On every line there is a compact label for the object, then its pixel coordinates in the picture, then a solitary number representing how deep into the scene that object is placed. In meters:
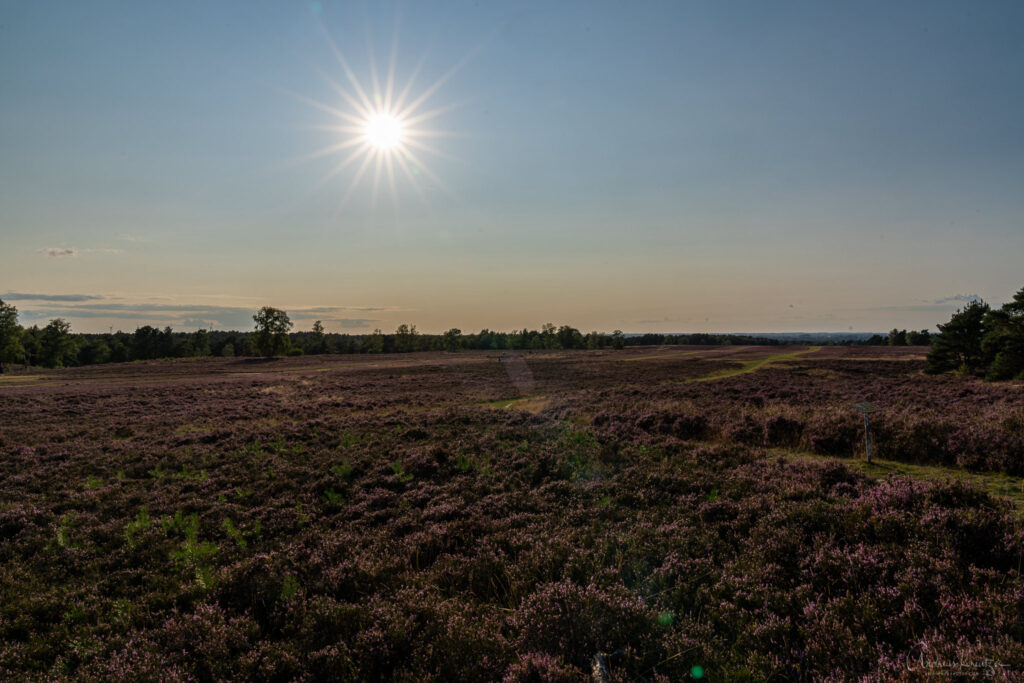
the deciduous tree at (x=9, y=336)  81.38
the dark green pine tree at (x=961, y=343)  43.78
